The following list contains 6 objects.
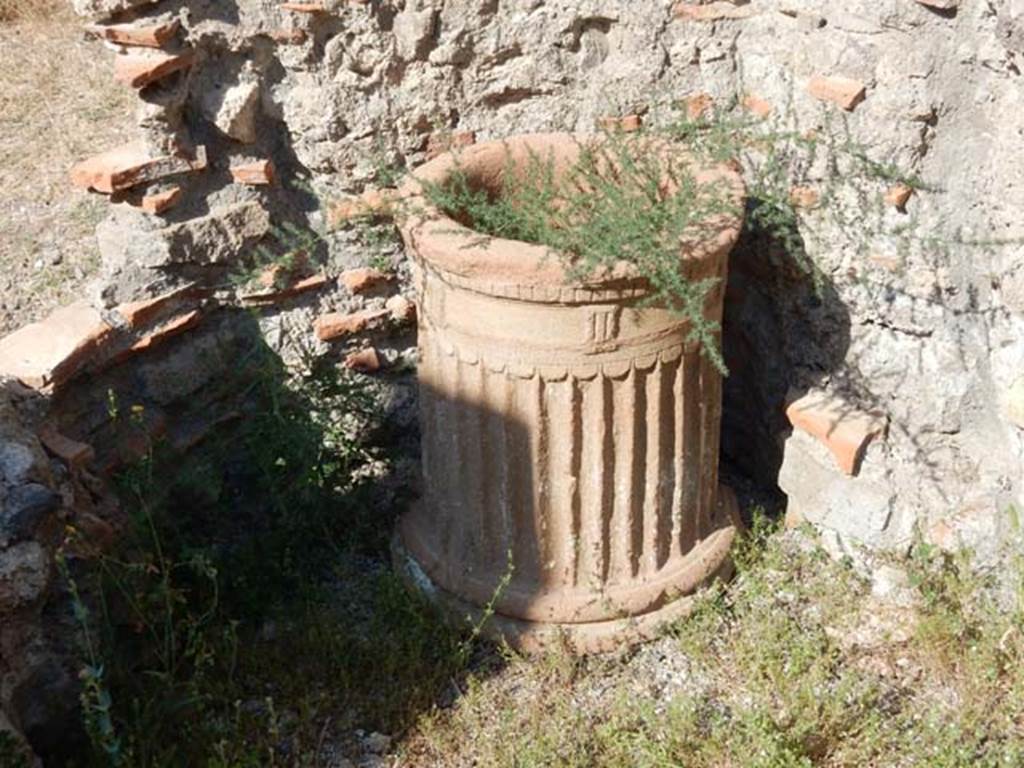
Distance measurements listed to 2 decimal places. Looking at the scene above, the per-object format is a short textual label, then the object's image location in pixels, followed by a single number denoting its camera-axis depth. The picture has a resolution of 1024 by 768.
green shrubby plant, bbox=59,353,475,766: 3.34
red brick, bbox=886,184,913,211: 3.47
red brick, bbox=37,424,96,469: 3.43
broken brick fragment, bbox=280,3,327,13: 3.64
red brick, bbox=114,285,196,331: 3.76
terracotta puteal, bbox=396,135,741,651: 3.25
